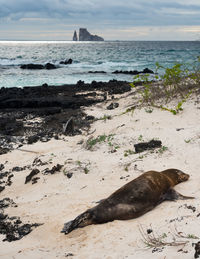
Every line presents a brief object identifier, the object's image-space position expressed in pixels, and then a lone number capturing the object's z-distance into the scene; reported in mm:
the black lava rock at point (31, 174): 6449
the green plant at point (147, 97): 10048
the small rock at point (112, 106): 12770
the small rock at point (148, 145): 6715
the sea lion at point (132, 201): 4133
